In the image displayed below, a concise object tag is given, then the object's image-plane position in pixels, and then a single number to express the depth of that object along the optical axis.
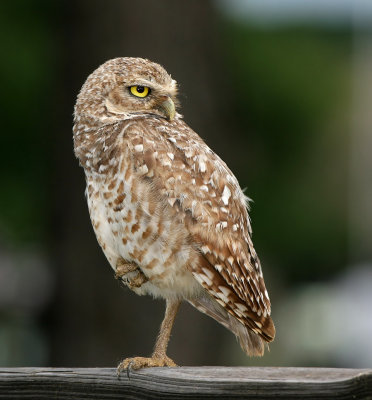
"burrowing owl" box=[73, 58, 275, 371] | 8.65
